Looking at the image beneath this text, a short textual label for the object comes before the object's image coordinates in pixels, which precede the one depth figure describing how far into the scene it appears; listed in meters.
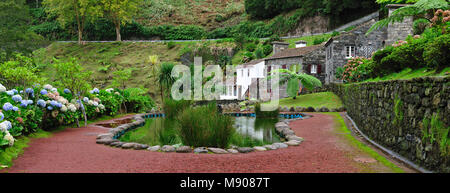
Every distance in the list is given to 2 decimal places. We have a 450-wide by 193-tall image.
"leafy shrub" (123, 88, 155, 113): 17.39
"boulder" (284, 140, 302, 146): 7.33
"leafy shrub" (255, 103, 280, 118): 15.77
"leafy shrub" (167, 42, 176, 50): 40.72
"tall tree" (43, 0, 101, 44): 40.62
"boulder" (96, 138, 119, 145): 7.40
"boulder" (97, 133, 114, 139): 8.15
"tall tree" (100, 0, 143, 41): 41.18
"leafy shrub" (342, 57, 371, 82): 14.81
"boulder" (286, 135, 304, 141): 8.05
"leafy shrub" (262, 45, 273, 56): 34.56
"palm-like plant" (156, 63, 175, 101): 21.91
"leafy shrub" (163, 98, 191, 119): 16.30
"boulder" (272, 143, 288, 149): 7.07
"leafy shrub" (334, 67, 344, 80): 21.27
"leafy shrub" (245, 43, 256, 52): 36.74
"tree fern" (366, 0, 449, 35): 7.17
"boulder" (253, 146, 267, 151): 6.84
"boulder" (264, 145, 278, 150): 6.95
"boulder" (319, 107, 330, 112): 17.22
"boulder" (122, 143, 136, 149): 6.89
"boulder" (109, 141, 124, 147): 7.09
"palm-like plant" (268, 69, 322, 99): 21.17
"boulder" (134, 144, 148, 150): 6.85
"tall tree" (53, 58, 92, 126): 10.38
